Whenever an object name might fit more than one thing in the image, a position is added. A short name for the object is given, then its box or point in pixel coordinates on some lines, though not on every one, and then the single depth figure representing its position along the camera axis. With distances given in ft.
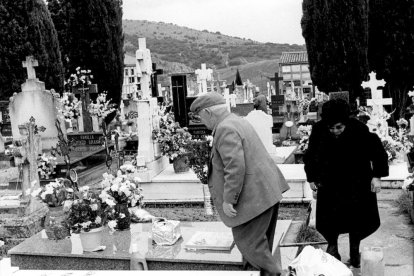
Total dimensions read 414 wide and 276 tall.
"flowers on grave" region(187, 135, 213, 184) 24.73
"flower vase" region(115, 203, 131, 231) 17.24
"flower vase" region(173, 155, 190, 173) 30.32
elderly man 12.59
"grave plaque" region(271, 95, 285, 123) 62.90
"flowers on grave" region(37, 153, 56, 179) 34.22
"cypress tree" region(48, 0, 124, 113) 66.03
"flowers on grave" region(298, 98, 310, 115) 62.08
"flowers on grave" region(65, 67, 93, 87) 56.95
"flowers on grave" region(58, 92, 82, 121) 51.38
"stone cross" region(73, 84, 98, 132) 56.29
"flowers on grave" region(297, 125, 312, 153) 35.55
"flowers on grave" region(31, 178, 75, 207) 17.38
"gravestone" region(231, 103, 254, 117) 60.55
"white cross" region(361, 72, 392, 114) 34.68
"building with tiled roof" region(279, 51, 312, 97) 154.97
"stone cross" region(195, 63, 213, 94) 50.62
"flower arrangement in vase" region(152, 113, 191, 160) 31.09
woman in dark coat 15.81
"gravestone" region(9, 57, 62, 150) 41.60
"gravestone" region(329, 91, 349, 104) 30.34
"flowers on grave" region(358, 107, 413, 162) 31.01
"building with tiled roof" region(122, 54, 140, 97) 150.27
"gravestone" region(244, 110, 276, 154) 32.68
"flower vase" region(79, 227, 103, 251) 15.94
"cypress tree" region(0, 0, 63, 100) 57.35
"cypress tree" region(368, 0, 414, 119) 55.06
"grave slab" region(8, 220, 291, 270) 14.65
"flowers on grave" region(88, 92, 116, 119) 56.29
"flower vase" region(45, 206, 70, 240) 17.21
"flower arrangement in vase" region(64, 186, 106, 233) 16.06
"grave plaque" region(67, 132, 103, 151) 44.21
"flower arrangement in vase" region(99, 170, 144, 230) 16.61
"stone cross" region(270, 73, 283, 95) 80.20
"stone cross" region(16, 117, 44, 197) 24.72
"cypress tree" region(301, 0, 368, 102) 53.16
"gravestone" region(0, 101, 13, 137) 58.03
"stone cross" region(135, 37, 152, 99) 32.56
